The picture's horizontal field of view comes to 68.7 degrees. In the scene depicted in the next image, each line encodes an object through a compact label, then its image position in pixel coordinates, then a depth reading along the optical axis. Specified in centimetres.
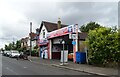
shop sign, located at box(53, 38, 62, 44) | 1385
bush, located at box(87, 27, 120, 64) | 824
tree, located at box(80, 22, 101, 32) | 2870
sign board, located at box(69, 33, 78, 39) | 1079
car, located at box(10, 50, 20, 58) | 1784
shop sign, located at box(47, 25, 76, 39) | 1119
